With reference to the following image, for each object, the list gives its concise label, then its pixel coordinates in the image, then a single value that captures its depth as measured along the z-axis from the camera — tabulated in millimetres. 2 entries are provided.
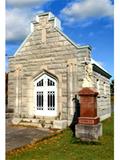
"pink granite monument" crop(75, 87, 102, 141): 5976
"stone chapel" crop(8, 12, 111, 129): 8506
